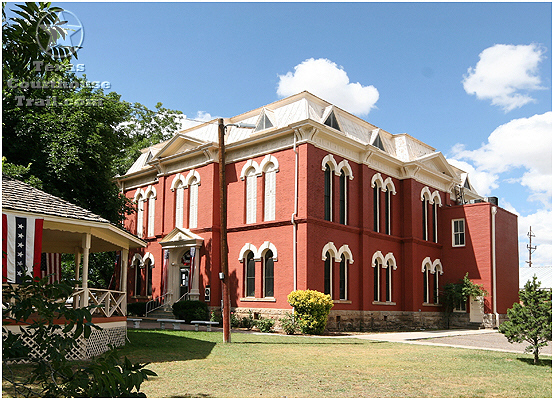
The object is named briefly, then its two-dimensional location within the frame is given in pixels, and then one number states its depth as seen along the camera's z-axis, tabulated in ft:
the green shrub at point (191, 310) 86.43
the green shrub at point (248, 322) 83.76
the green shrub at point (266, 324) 79.92
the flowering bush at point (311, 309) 75.87
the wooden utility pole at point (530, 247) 247.50
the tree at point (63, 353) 14.61
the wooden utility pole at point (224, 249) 58.95
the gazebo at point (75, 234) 40.16
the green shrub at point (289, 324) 77.10
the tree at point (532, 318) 45.39
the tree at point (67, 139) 71.31
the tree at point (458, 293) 102.57
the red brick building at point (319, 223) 83.20
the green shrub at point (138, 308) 99.66
